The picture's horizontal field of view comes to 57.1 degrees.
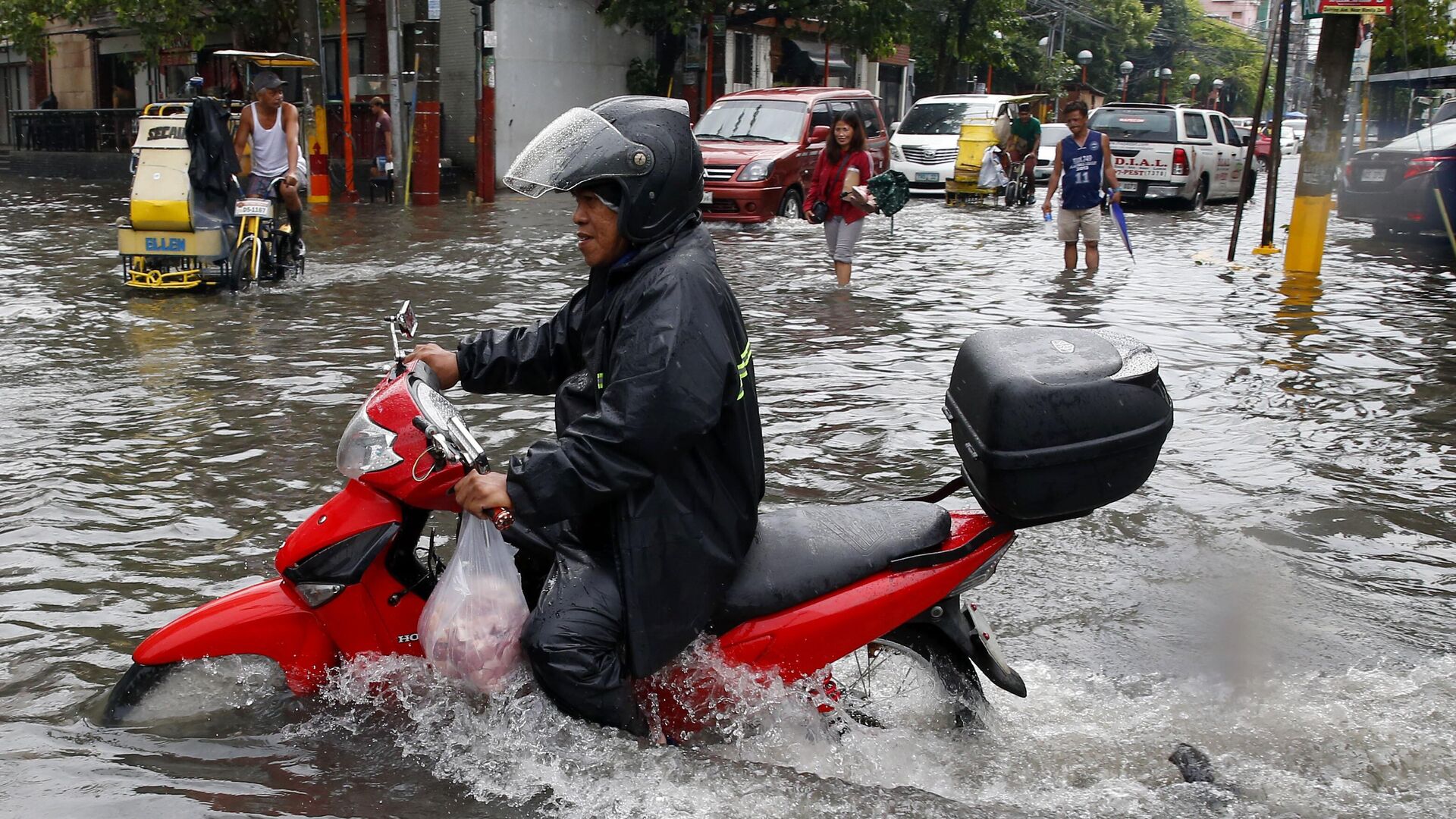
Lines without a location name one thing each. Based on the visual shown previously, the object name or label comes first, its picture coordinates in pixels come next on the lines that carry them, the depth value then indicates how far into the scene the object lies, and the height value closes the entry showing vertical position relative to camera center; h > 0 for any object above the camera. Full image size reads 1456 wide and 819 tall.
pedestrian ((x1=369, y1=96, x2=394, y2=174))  21.80 -0.26
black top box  2.92 -0.63
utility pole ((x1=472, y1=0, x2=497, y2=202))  20.16 +0.02
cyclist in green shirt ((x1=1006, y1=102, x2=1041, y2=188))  23.47 -0.03
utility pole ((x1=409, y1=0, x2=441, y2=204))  18.86 +0.12
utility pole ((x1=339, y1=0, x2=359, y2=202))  21.20 -0.26
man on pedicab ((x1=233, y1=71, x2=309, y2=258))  11.26 -0.23
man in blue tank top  12.55 -0.37
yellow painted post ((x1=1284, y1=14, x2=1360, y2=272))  12.90 +0.13
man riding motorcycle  2.74 -0.66
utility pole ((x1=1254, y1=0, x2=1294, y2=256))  13.38 +0.05
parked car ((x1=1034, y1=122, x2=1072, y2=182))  25.42 -0.18
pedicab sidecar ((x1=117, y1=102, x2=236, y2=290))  10.62 -0.85
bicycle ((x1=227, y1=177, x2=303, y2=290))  10.70 -1.05
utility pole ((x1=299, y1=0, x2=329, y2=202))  20.33 -0.12
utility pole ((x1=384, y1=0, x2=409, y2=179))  20.33 +0.73
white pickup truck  21.84 -0.19
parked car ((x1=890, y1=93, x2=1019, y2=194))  23.56 -0.05
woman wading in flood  11.68 -0.52
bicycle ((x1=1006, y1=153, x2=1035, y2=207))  22.50 -0.85
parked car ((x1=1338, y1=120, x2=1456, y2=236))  16.05 -0.44
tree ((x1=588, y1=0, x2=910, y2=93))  26.83 +2.28
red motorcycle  2.91 -0.93
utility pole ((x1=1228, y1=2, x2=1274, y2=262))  13.77 +0.03
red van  17.53 -0.25
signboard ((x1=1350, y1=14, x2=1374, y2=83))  15.14 +1.03
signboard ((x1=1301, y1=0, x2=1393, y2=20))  11.99 +1.23
